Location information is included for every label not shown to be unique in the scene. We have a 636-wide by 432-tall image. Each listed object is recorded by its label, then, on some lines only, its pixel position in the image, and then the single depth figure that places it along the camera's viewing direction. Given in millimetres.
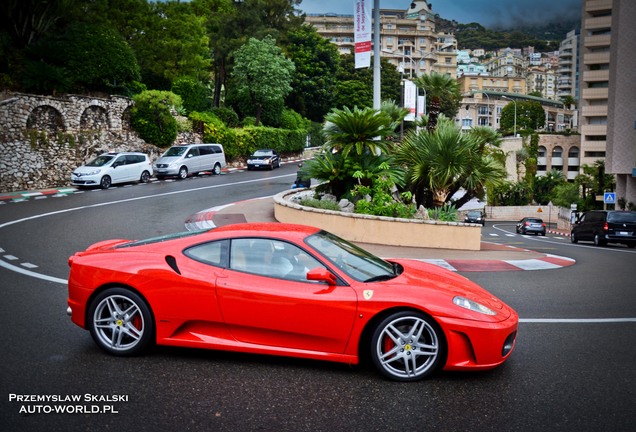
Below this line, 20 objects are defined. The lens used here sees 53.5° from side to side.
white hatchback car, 29422
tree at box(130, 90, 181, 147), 38750
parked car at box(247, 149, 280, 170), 42719
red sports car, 5520
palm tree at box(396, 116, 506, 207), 17562
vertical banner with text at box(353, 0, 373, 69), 18453
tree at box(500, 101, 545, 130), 140125
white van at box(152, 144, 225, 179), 34656
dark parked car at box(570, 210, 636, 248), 24655
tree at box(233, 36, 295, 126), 50656
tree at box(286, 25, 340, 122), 63312
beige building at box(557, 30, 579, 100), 183500
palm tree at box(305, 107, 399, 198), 17250
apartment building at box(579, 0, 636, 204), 51500
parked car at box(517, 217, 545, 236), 46938
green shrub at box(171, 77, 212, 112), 44656
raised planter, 15422
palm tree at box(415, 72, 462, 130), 21286
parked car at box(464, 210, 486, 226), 55969
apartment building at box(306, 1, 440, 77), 157375
